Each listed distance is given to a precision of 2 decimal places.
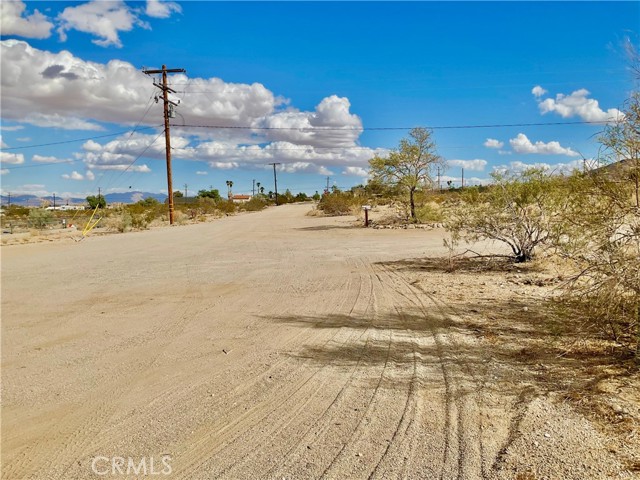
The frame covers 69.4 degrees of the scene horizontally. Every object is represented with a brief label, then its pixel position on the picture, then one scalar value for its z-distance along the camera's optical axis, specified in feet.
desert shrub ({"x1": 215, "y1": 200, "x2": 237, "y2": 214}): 209.15
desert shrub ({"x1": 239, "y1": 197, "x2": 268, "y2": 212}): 260.62
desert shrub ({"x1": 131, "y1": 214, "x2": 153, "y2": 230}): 111.86
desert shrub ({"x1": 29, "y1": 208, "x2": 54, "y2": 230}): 125.59
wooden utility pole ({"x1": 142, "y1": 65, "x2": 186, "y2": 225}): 119.24
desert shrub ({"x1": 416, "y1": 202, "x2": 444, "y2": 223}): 95.88
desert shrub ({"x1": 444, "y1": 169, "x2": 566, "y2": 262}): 37.63
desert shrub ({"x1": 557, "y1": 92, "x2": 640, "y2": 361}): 16.40
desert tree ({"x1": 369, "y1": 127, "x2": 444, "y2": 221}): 97.25
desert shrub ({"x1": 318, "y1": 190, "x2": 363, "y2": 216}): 152.06
